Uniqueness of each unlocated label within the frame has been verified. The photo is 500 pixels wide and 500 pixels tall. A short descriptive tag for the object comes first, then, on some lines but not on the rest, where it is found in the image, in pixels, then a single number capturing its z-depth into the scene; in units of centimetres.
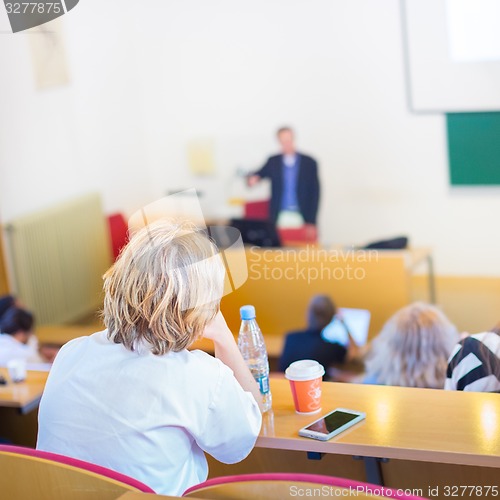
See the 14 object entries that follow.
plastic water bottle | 226
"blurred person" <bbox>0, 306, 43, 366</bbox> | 404
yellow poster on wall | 767
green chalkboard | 641
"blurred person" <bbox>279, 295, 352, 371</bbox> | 396
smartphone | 192
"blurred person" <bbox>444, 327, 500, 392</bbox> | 227
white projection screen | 629
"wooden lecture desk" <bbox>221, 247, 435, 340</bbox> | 496
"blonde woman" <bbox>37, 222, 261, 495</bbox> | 176
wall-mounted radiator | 621
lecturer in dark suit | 716
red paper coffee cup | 204
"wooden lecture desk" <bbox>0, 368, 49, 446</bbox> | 291
